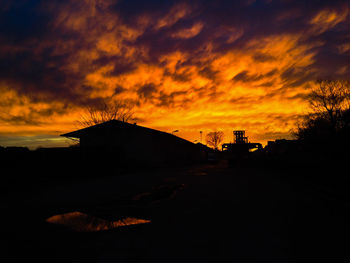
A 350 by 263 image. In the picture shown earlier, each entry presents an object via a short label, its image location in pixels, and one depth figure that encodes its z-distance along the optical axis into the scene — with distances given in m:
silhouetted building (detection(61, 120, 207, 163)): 26.73
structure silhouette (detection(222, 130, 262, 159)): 38.09
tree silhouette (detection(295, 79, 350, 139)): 26.58
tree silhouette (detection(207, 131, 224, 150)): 111.88
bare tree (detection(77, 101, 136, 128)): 42.79
